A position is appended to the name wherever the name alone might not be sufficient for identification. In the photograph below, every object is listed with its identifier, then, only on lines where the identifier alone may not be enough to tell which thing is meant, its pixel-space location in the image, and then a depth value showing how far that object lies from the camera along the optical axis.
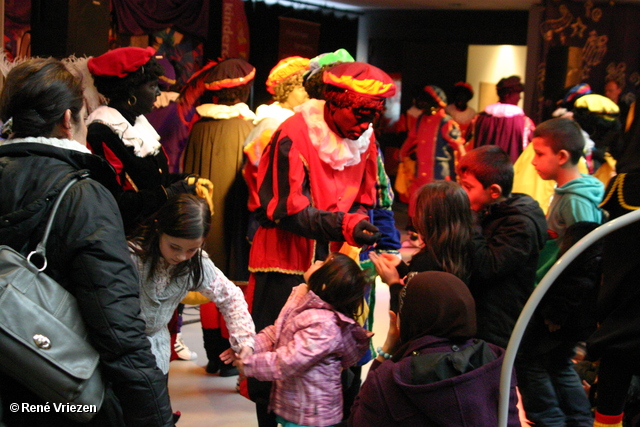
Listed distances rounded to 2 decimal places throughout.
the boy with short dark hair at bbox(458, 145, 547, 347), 2.42
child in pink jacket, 2.12
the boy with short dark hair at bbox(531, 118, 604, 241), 2.73
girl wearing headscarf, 1.61
